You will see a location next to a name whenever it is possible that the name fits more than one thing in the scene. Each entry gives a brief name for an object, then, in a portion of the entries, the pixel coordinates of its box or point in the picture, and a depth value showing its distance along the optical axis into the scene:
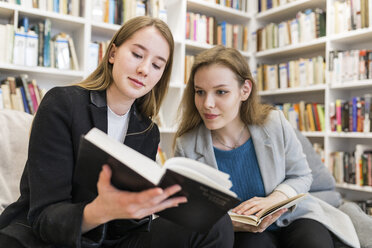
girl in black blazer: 0.81
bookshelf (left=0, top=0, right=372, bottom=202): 2.56
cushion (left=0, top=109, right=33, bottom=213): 1.38
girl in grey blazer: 1.43
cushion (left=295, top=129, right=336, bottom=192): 1.87
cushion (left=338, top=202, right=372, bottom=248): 1.45
